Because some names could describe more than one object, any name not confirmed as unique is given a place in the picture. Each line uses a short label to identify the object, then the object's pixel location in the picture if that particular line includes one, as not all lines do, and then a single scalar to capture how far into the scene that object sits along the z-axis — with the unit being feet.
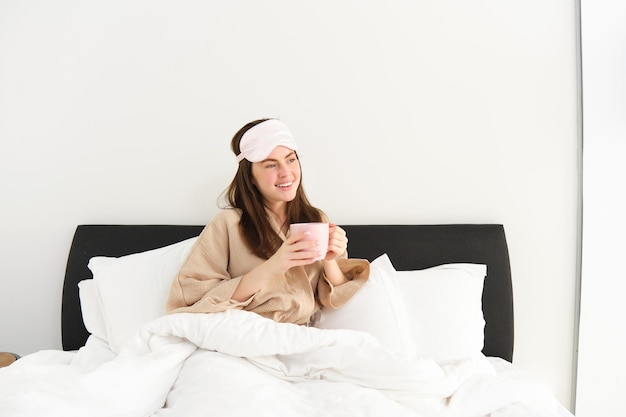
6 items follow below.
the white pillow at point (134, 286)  6.20
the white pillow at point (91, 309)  6.56
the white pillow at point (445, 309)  6.02
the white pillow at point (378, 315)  5.78
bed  4.37
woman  5.63
